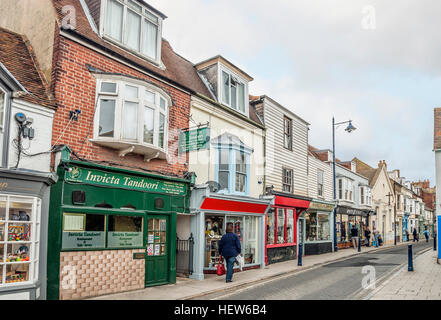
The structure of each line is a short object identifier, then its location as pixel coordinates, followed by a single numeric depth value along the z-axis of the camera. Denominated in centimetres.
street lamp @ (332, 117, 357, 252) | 2342
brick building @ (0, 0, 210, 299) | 880
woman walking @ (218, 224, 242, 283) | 1161
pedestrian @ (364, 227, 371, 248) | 2836
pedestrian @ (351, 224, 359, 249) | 2620
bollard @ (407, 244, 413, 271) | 1363
